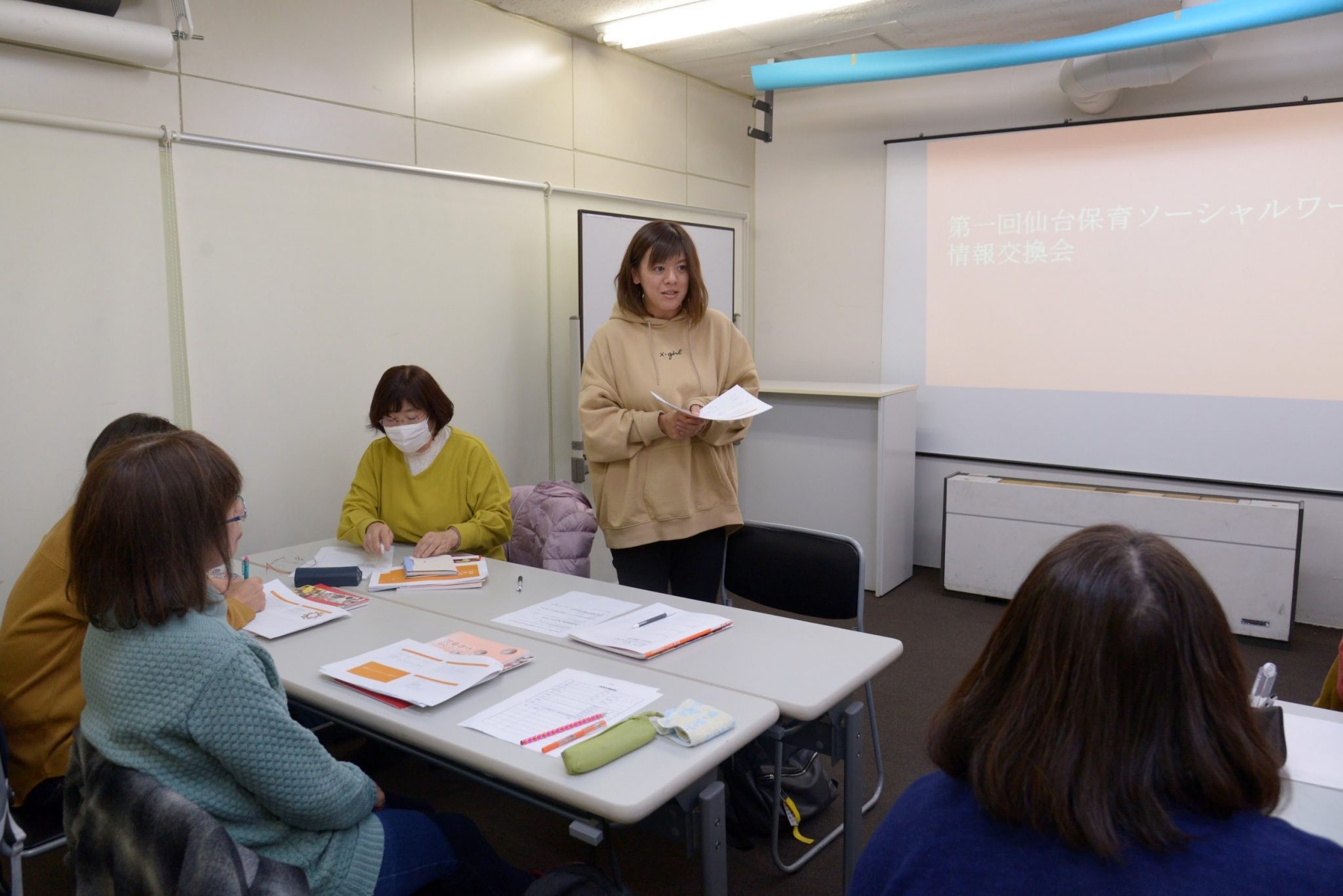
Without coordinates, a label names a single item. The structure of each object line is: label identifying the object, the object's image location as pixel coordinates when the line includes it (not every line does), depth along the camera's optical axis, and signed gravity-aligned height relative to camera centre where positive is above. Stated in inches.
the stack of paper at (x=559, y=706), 60.2 -25.0
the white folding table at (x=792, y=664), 66.6 -24.9
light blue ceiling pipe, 131.7 +48.3
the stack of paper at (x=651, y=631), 73.6 -24.3
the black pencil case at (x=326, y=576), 93.0 -23.6
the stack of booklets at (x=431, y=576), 93.3 -24.1
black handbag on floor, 96.6 -48.9
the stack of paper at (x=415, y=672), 64.8 -24.5
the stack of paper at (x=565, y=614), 80.6 -24.7
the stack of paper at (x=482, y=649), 70.9 -24.3
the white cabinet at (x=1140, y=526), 150.3 -33.3
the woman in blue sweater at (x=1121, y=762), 31.6 -15.1
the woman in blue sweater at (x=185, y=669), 48.5 -17.6
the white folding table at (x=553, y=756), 53.2 -25.5
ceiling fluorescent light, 147.6 +54.7
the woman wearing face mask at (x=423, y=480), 104.6 -16.2
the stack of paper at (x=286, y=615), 78.9 -24.4
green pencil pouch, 54.1 -24.5
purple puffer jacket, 120.5 -24.8
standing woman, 101.7 -8.8
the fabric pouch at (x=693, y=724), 57.6 -24.3
